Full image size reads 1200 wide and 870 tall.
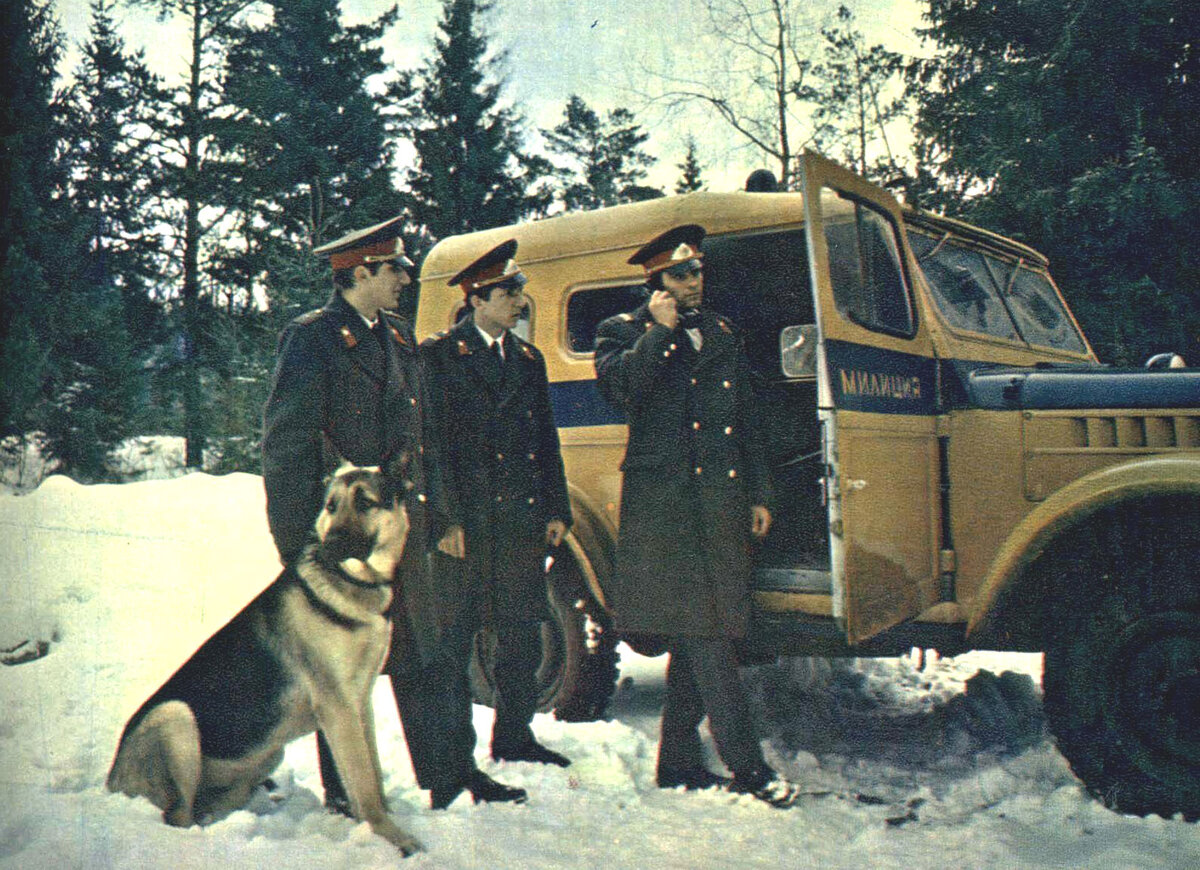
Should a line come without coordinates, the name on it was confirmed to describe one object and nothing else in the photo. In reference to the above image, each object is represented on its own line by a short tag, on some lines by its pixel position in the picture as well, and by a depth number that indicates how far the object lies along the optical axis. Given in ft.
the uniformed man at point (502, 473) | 11.85
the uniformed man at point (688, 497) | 11.72
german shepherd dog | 8.91
